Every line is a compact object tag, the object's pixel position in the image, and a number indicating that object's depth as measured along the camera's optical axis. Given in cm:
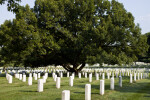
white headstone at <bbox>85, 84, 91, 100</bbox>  909
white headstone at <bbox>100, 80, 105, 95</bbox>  1079
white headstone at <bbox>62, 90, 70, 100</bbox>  725
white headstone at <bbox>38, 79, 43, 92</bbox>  1135
